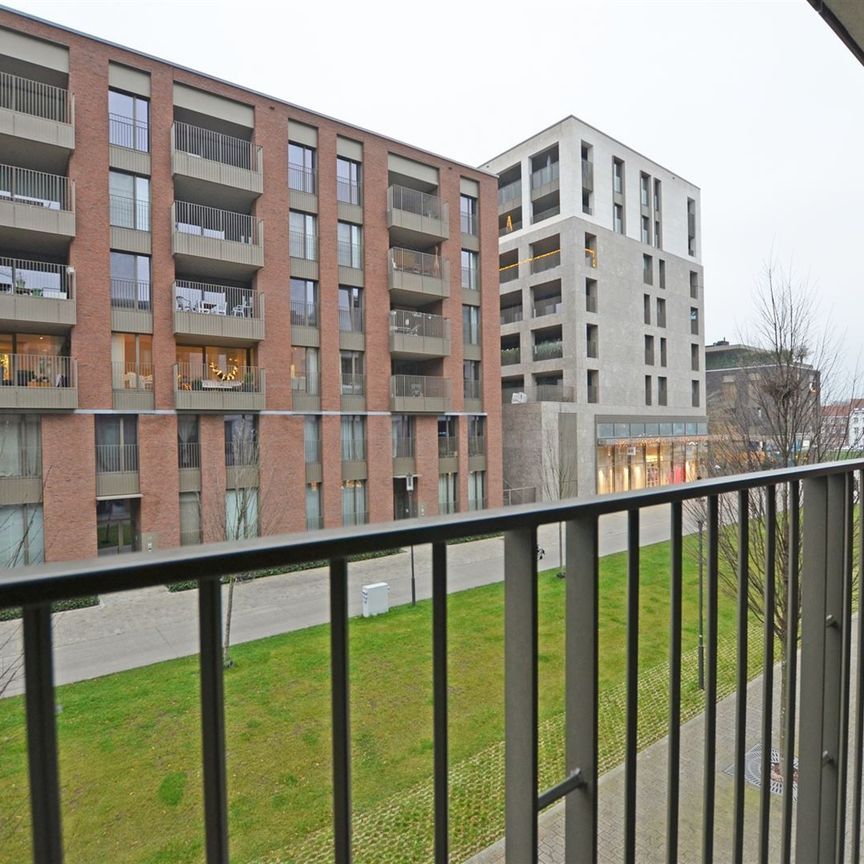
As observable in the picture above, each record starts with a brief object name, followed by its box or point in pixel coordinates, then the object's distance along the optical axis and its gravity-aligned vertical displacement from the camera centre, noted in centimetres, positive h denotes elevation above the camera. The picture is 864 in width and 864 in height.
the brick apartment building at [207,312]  1056 +268
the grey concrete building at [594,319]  1928 +408
